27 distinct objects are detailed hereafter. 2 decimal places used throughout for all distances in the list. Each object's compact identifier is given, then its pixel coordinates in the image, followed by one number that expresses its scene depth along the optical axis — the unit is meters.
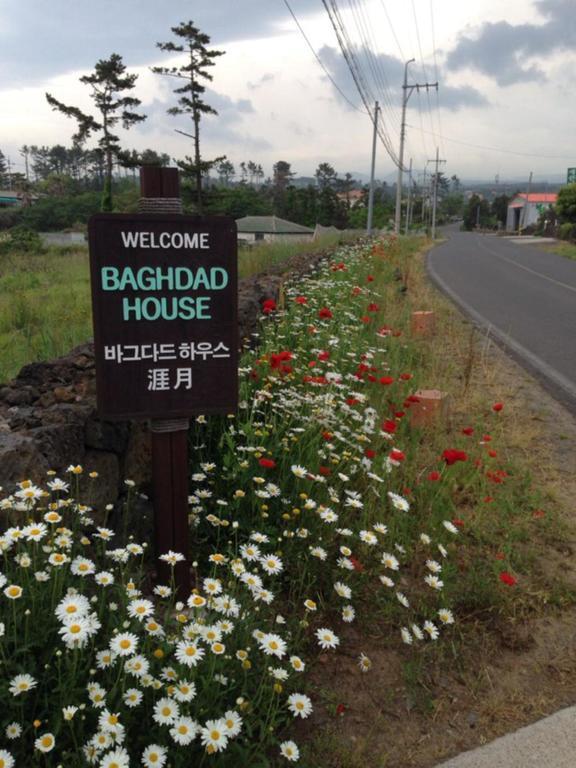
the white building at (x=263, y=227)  59.41
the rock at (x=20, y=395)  3.09
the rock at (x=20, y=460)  2.31
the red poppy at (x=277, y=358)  3.63
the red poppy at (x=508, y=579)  2.70
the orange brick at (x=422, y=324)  7.95
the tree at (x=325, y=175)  128.25
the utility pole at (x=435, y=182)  67.69
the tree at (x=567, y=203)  44.84
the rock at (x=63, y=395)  3.04
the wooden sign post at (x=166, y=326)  2.32
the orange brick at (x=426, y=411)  4.73
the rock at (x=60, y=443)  2.46
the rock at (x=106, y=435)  2.70
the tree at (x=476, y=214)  119.62
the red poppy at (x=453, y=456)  3.16
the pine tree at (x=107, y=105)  40.12
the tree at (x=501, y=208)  115.74
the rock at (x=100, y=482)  2.58
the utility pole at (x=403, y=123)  39.41
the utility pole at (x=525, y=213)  96.62
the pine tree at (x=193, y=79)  38.50
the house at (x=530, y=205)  96.49
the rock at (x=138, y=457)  2.90
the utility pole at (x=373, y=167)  31.81
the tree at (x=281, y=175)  118.60
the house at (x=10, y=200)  86.06
